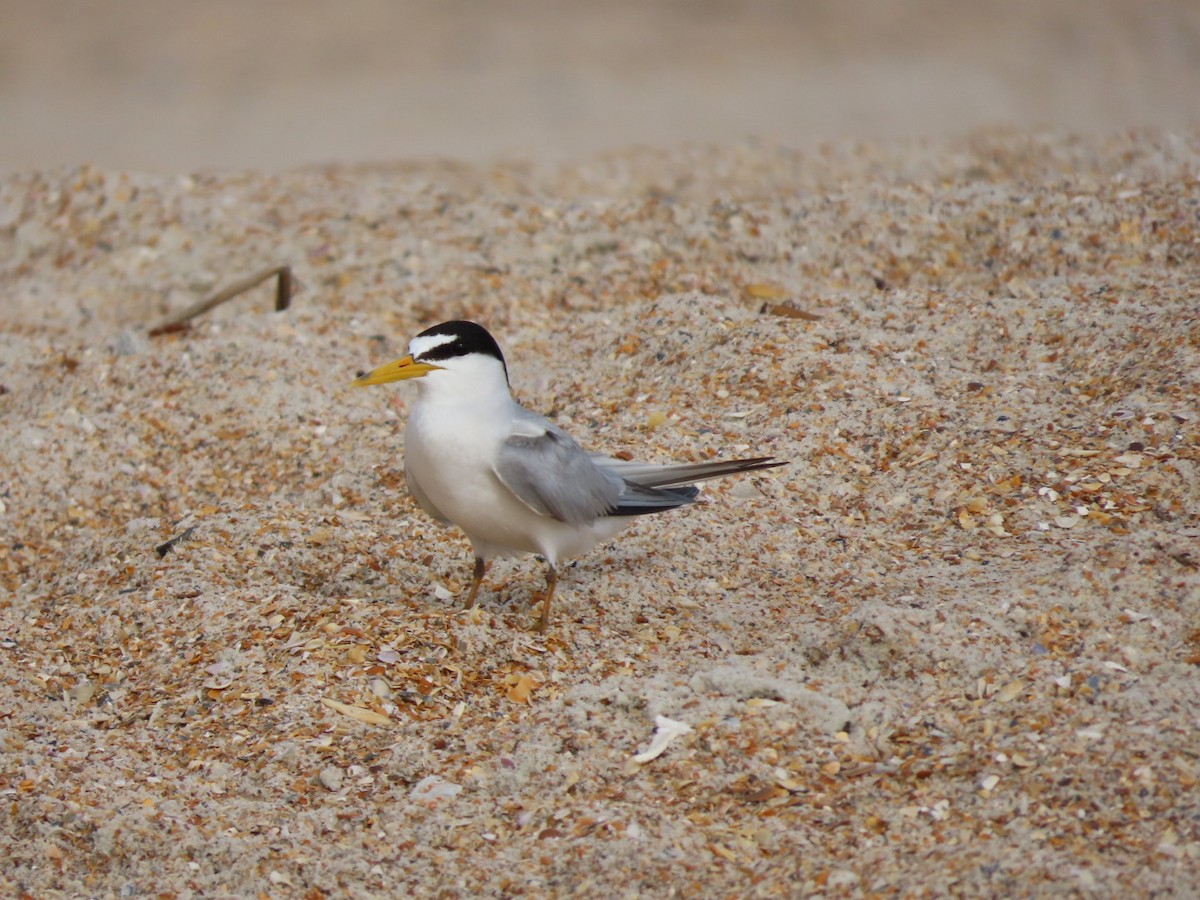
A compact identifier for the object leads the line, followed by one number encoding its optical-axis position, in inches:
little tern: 324.2
